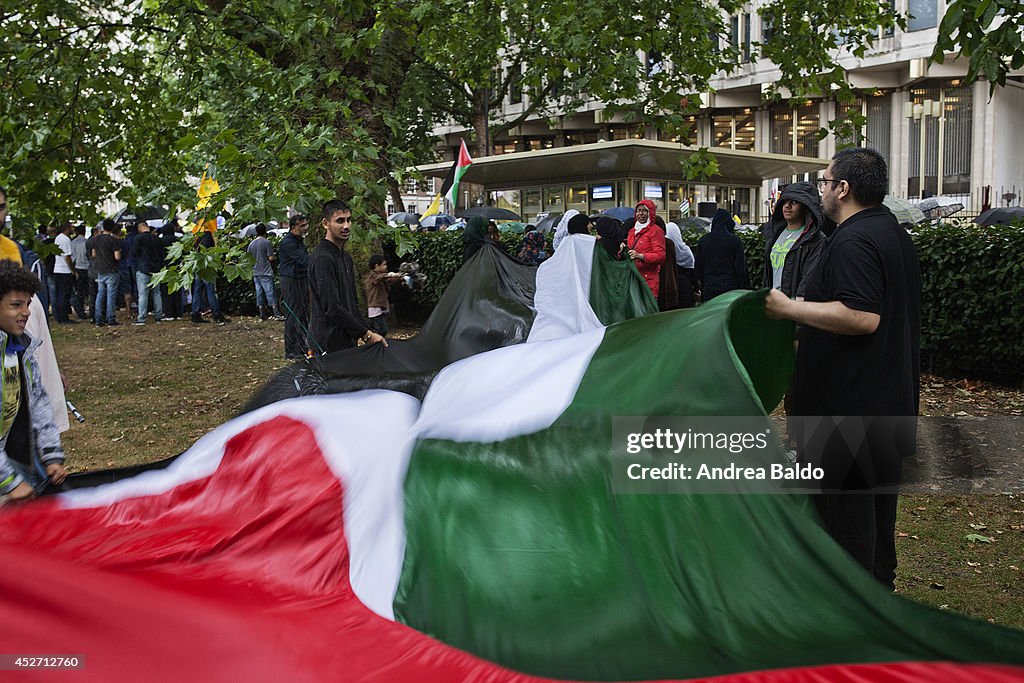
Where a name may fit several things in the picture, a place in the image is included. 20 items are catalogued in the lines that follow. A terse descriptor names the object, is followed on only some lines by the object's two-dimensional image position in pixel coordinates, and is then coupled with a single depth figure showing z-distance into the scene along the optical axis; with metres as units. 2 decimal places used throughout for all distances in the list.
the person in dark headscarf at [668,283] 11.21
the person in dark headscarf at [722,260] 10.82
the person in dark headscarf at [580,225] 10.26
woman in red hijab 10.84
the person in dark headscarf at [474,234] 10.82
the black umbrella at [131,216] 25.42
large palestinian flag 2.60
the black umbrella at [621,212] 21.60
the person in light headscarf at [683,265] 12.11
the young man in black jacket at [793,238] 6.37
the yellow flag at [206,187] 9.49
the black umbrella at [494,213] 30.64
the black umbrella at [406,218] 38.22
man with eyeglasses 3.67
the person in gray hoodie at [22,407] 4.05
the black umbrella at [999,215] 18.06
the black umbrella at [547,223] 21.30
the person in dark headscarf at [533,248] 12.35
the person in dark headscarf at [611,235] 9.45
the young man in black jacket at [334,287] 6.73
